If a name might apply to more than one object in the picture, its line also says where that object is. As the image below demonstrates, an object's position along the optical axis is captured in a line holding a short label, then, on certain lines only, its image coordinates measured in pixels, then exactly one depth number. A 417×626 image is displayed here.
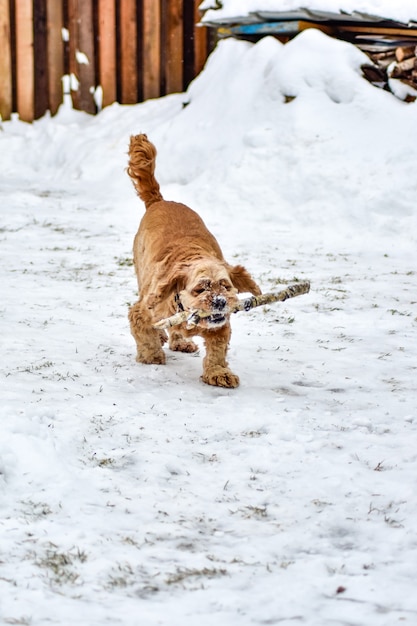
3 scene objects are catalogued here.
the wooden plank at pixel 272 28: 19.72
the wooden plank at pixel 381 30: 18.97
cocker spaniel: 8.14
